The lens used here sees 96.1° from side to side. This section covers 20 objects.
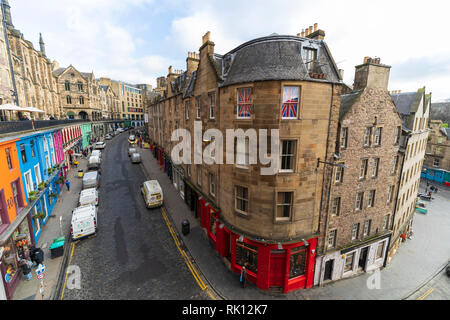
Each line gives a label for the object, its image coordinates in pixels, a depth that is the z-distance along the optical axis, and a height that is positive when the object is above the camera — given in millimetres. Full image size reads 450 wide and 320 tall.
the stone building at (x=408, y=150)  17469 -2473
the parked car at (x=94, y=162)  34469 -6703
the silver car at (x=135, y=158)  40659 -6944
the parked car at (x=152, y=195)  22500 -8031
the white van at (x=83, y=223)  16672 -8300
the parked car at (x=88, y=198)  21328 -7937
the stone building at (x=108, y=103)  85688 +9289
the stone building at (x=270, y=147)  11055 -1320
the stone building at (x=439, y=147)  43031 -5013
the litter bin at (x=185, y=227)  18172 -9230
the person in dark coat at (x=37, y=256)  13906 -9062
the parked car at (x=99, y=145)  52156 -5627
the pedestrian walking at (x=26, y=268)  12961 -9227
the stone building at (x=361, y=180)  13117 -4052
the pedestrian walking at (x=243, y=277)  12977 -9729
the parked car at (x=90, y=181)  26234 -7479
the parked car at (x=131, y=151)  45084 -6136
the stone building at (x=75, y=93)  60959 +9221
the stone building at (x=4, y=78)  25562 +5799
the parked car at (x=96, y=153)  38625 -5788
